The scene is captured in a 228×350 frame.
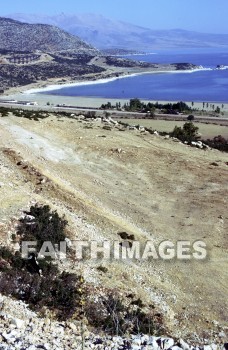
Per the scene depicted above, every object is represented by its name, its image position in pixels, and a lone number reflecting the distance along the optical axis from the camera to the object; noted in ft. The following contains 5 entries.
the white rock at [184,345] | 33.93
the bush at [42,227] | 49.08
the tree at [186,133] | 123.72
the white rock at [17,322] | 33.05
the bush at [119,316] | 37.78
